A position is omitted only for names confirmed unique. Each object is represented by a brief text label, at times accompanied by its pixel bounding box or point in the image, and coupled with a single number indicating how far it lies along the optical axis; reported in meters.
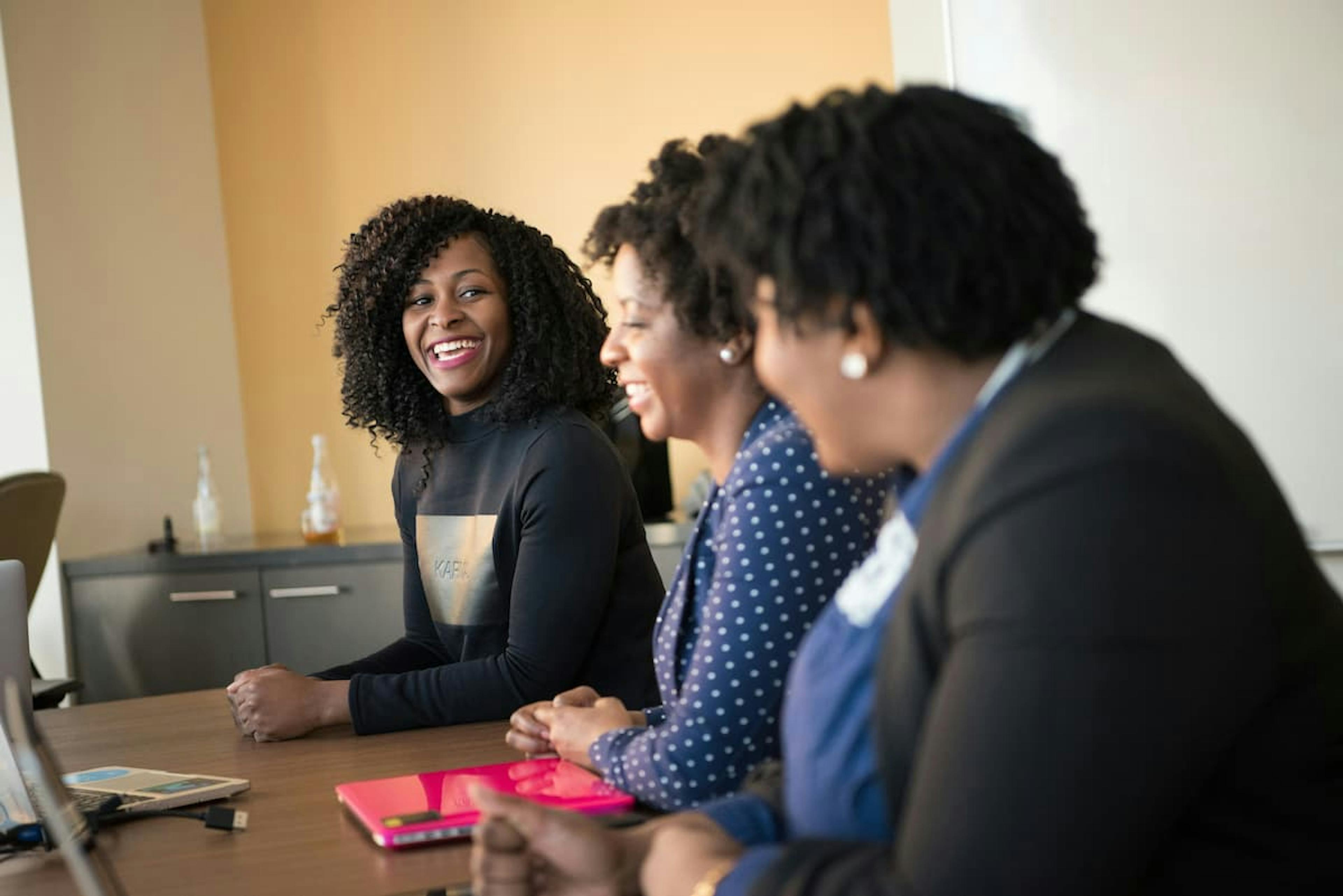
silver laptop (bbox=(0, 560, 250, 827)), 1.41
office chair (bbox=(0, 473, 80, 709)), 3.49
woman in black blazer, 0.79
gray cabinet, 3.87
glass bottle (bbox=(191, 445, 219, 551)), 4.23
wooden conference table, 1.24
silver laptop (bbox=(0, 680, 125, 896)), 0.92
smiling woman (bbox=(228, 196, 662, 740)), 1.92
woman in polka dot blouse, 1.32
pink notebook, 1.30
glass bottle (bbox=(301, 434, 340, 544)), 4.09
